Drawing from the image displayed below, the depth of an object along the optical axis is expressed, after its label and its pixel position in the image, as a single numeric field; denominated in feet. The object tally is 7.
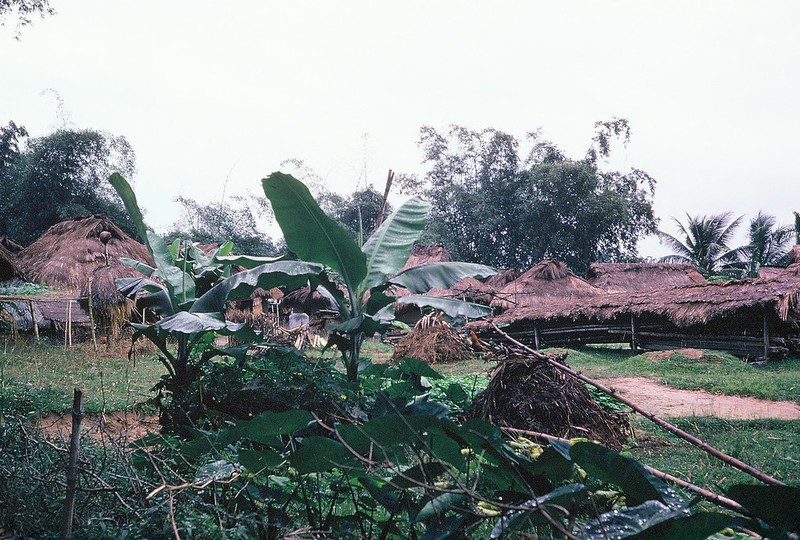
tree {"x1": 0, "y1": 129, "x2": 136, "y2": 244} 75.10
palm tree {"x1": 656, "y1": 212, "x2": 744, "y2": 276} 92.17
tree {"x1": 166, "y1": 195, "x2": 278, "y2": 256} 98.02
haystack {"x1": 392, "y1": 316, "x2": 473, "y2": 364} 45.44
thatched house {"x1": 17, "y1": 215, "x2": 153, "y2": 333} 40.52
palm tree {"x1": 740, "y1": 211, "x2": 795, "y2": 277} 89.45
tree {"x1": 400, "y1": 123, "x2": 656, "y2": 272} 85.40
